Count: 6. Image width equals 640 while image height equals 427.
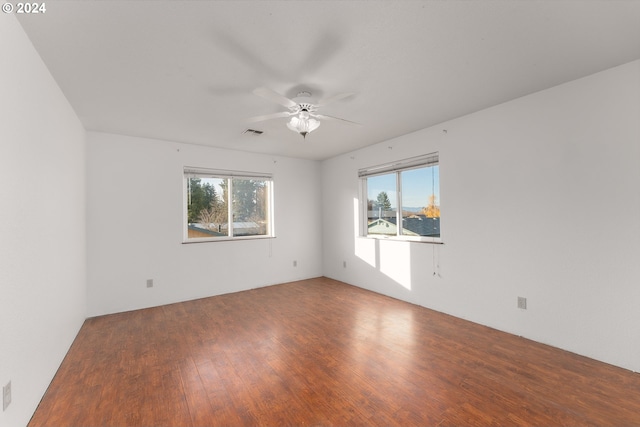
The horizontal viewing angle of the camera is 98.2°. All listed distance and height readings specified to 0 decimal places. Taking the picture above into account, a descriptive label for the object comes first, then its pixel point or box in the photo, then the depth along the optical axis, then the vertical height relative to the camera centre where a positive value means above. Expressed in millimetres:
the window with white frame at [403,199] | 3873 +228
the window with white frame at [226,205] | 4523 +197
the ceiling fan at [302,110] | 2262 +939
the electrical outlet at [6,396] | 1450 -944
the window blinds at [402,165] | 3846 +754
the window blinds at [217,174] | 4459 +736
